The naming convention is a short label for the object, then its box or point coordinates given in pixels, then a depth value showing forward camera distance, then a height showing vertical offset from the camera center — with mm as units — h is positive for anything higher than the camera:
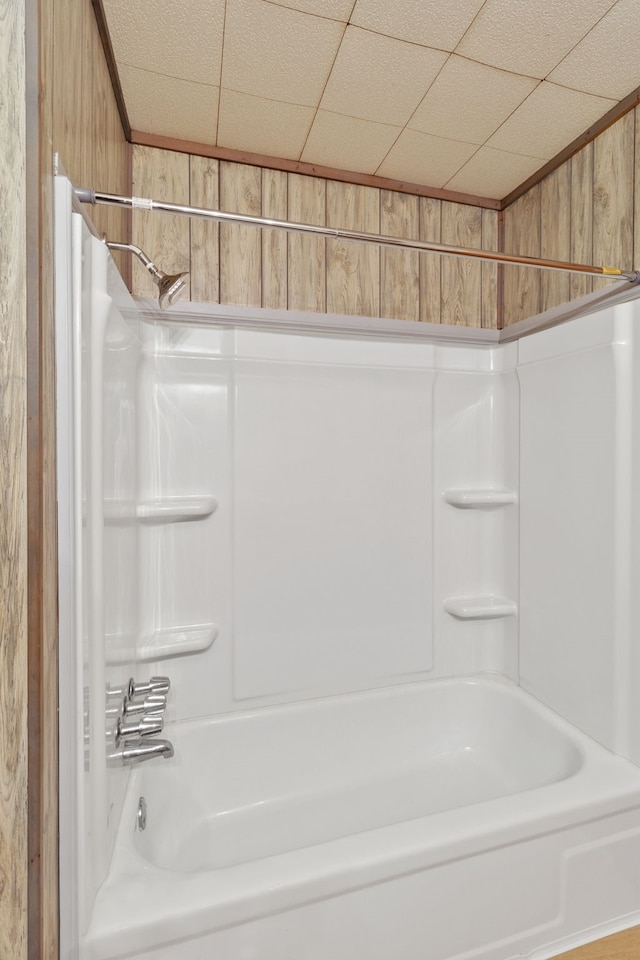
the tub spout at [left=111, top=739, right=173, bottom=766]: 1098 -600
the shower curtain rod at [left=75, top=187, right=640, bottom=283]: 1034 +597
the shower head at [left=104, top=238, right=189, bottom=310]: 1128 +442
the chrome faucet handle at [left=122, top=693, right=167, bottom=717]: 1151 -526
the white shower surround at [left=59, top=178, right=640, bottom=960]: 1012 -403
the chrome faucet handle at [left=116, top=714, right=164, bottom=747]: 1112 -552
